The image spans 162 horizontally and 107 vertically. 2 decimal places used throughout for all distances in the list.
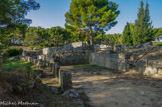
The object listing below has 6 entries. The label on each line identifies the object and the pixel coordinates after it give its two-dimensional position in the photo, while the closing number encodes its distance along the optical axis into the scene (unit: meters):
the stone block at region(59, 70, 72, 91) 5.14
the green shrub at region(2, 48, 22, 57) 24.27
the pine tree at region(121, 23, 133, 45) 28.96
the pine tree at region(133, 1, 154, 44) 26.52
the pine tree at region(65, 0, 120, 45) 19.83
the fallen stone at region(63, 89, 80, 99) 4.06
